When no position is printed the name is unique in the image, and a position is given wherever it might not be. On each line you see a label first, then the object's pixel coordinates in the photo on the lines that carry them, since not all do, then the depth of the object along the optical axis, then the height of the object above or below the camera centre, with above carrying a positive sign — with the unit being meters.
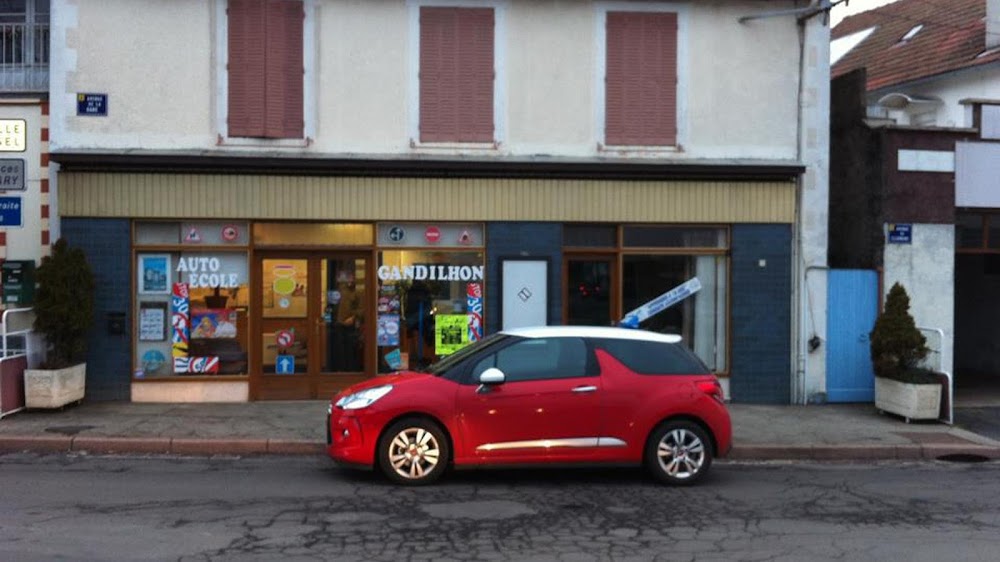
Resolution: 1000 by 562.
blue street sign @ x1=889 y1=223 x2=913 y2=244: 15.05 +0.68
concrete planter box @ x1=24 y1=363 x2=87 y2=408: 12.84 -1.47
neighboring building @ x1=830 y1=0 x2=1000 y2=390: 15.05 +1.41
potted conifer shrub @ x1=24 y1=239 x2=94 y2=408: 12.87 -0.65
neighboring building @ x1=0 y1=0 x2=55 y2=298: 14.06 +1.58
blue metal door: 15.12 -0.82
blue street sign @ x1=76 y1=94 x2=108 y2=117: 13.88 +2.35
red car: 9.47 -1.29
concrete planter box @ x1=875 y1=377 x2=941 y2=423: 13.55 -1.67
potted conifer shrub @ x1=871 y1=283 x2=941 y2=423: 13.59 -1.24
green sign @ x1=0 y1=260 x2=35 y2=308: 13.55 -0.12
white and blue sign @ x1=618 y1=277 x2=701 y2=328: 15.10 -0.34
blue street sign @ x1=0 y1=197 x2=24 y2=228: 13.16 +0.81
